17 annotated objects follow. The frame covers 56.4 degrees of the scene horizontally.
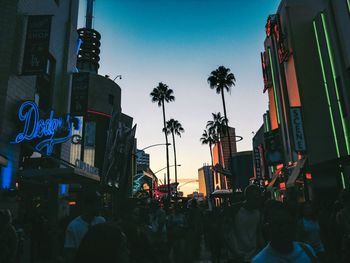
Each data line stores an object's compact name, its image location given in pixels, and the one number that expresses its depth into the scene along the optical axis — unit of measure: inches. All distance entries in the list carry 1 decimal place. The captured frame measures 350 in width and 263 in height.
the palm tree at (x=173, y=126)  3024.1
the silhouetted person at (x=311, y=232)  260.5
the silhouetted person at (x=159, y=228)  336.8
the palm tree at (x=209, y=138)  3554.9
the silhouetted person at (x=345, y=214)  246.7
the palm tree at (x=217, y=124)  3021.7
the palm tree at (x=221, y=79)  1932.8
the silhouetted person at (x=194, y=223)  523.4
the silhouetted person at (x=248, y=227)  211.5
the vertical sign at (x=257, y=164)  1831.9
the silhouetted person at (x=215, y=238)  495.7
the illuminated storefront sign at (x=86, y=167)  737.7
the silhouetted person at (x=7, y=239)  230.8
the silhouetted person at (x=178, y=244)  309.3
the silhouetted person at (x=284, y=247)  116.4
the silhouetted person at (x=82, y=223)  188.2
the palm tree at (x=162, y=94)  2427.4
